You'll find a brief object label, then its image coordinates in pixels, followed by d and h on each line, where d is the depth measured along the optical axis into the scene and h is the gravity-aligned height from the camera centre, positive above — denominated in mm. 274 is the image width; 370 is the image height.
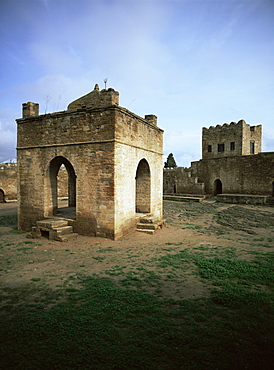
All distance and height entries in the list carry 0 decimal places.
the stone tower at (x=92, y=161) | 8641 +931
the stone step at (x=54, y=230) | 8812 -1774
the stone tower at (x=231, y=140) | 29422 +5771
